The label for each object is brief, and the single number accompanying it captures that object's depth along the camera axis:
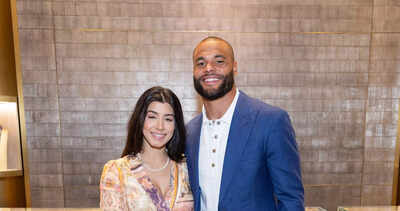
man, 1.26
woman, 1.31
